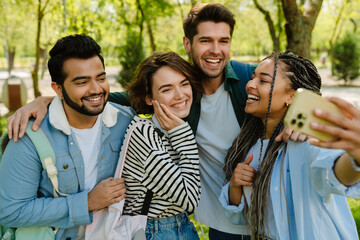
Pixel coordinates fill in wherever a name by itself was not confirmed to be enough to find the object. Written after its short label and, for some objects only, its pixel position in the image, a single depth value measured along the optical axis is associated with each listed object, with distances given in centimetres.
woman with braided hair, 184
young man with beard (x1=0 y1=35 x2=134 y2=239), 224
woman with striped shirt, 217
